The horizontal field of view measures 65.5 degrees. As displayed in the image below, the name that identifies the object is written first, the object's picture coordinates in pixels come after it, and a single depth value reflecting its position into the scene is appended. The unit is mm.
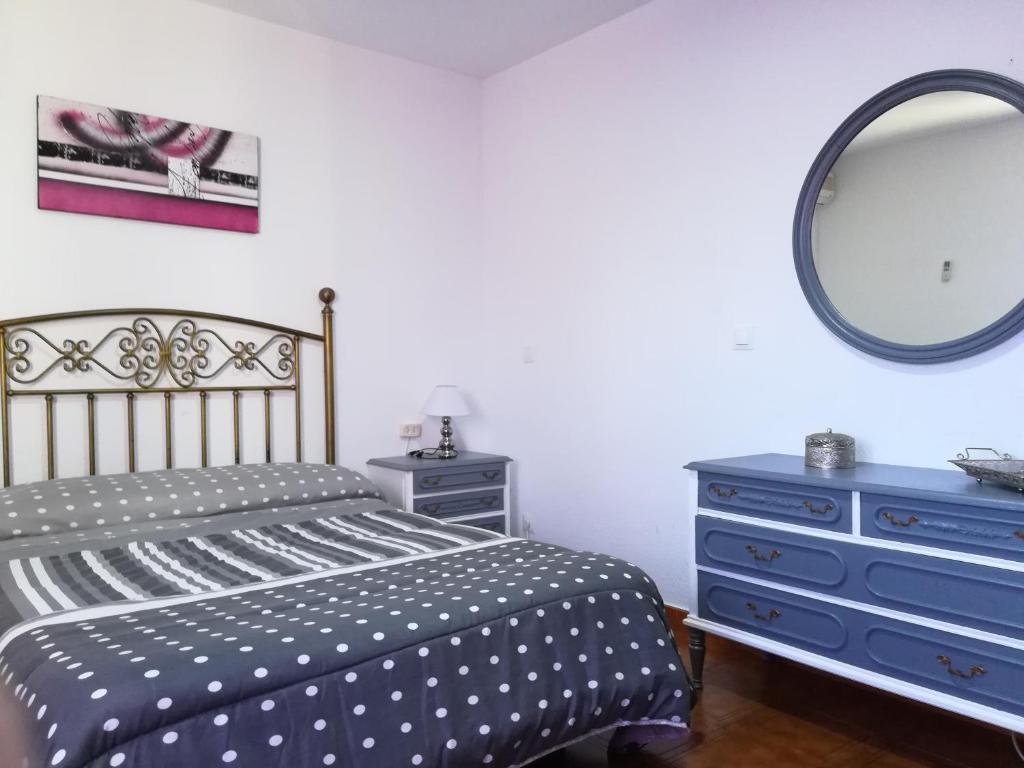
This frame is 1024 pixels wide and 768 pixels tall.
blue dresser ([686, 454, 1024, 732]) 1860
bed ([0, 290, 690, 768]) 1325
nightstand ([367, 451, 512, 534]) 3514
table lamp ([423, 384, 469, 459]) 3738
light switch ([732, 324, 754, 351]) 2904
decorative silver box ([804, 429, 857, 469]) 2400
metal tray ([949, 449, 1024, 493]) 1919
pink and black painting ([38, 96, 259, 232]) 2939
